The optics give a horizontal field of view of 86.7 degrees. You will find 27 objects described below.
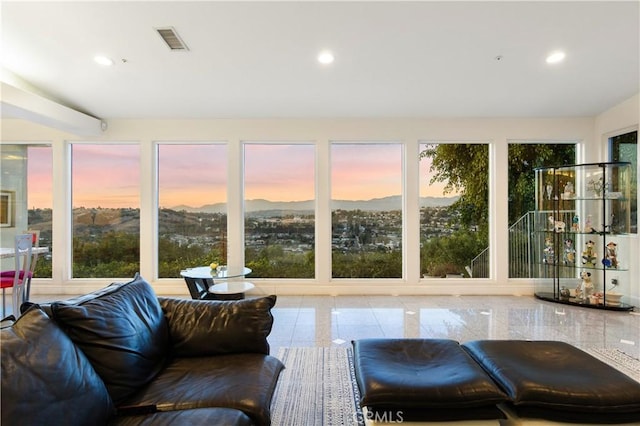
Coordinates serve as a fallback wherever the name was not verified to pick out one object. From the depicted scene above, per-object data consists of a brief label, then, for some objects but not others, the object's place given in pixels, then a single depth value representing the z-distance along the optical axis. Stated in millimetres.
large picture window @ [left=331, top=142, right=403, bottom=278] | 5371
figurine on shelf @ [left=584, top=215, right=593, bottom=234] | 4666
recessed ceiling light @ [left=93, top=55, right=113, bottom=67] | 3756
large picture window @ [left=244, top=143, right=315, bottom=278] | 5371
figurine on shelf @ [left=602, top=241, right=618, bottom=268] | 4516
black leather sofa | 1141
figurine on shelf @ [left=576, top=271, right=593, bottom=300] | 4671
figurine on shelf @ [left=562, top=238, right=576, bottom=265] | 4875
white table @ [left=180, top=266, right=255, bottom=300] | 3936
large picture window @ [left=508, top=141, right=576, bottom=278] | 5270
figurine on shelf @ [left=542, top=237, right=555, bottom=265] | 5000
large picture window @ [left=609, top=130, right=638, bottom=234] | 4484
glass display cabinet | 4531
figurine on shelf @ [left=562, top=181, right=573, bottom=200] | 4840
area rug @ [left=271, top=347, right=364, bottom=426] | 2070
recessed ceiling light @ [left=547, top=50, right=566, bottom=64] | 3605
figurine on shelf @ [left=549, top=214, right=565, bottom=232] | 4879
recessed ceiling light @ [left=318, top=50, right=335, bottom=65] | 3652
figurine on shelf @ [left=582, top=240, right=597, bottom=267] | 4734
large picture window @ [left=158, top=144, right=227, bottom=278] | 5367
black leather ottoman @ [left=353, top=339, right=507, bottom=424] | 1522
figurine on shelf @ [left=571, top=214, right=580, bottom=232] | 4832
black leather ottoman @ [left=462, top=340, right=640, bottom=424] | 1524
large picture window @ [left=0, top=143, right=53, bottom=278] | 5293
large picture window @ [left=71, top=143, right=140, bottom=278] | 5363
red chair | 3740
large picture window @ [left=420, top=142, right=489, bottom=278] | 5355
